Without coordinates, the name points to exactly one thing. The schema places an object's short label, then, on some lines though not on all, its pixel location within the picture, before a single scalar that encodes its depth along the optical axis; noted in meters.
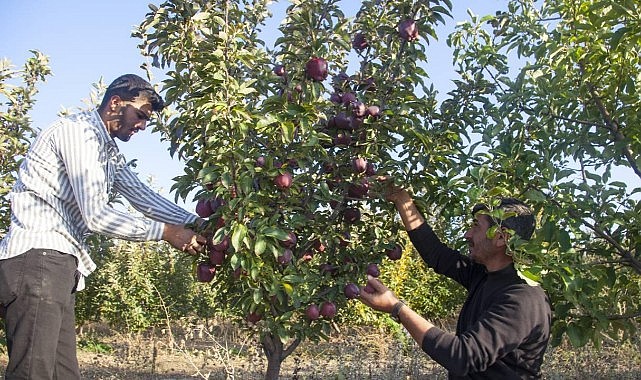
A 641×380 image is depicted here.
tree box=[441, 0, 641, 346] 2.21
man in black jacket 1.93
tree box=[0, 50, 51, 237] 3.97
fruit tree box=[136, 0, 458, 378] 2.04
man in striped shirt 1.90
